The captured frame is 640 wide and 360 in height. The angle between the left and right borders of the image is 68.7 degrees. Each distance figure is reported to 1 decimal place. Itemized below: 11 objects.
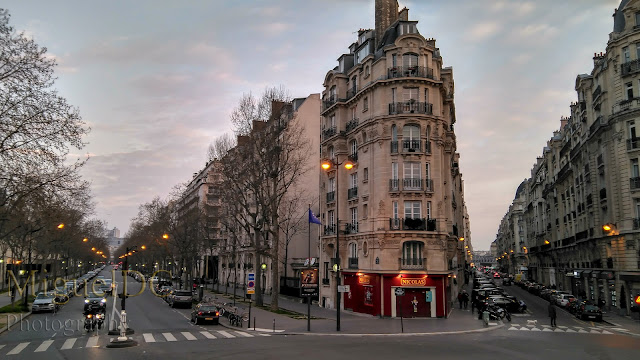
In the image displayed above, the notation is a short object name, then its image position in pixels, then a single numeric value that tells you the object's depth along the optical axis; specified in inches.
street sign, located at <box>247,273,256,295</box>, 1217.9
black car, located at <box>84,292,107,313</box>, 1349.3
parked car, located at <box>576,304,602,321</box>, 1472.7
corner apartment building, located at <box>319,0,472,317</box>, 1471.5
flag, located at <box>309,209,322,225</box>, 1542.8
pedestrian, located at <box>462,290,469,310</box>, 1796.3
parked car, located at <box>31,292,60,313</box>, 1552.7
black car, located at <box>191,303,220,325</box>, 1267.2
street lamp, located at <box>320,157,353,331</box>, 1114.4
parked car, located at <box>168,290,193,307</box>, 1785.2
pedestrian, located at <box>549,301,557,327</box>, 1273.4
